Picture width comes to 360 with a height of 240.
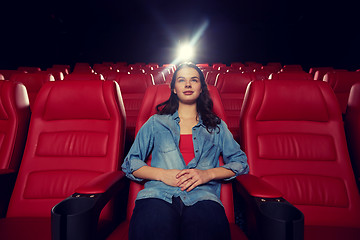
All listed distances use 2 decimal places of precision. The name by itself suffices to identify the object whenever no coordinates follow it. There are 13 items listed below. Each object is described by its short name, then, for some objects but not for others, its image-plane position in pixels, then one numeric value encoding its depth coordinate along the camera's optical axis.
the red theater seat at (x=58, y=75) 4.16
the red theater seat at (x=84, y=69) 5.94
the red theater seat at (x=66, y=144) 1.47
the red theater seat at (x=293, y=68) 6.68
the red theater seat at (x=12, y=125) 1.56
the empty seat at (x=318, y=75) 4.47
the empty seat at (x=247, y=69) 7.85
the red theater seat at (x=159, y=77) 5.33
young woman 1.07
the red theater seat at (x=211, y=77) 5.13
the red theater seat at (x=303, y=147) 1.40
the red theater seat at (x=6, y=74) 3.94
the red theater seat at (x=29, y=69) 6.19
